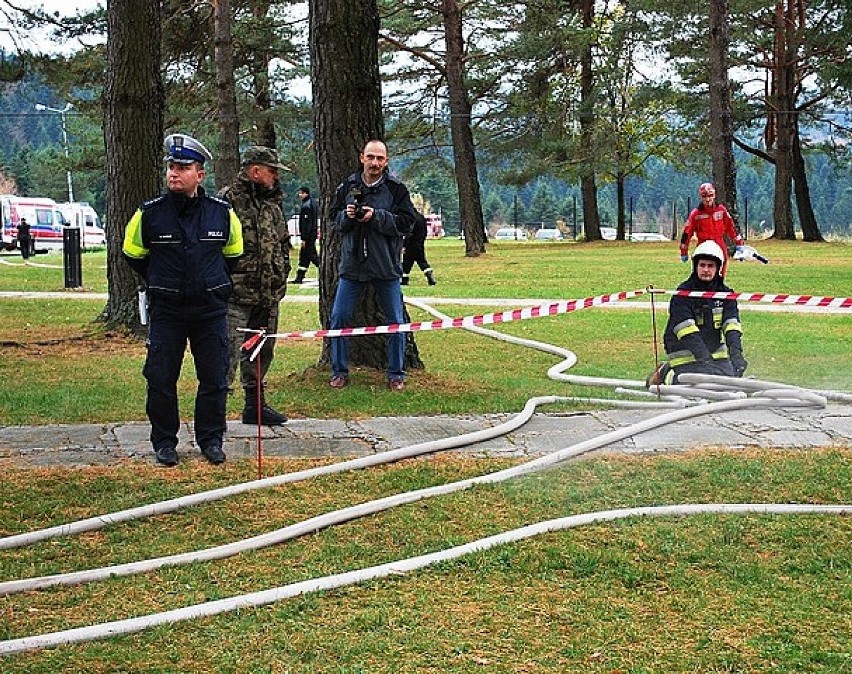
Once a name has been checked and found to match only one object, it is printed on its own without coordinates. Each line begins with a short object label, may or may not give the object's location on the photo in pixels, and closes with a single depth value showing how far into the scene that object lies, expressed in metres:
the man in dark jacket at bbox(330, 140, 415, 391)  8.70
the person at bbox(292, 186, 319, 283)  22.38
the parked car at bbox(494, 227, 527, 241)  79.44
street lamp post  38.23
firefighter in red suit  16.36
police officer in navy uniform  6.68
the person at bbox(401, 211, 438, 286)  19.17
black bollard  22.64
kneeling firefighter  9.17
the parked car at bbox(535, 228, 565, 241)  76.52
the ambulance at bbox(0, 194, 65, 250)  53.94
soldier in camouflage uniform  7.75
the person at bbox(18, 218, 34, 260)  41.91
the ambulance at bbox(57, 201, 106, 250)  57.09
